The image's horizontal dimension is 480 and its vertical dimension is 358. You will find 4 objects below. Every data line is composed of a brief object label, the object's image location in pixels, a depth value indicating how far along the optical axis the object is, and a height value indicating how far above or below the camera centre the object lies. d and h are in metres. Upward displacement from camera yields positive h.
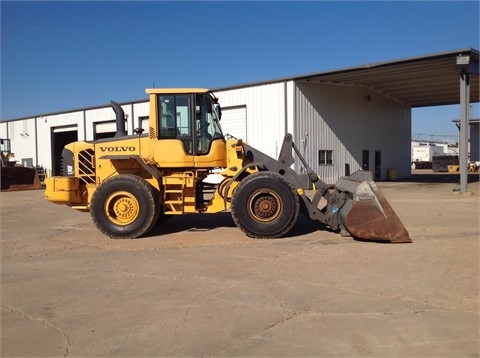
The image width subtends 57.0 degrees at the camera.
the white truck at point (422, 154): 66.44 +1.57
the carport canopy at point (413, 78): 20.83 +4.97
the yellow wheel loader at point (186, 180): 8.92 -0.30
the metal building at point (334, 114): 24.30 +3.45
